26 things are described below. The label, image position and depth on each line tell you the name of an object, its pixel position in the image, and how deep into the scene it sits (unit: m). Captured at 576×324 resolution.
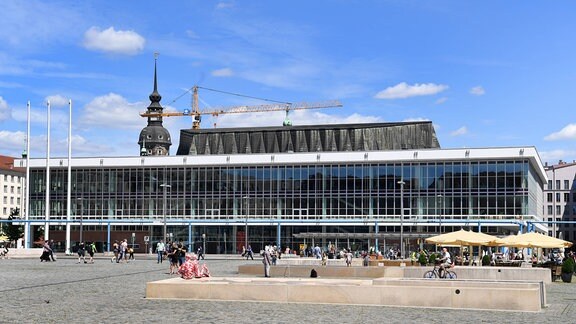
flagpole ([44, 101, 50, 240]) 79.40
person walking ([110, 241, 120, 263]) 55.65
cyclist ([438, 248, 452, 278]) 32.00
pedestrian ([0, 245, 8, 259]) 65.81
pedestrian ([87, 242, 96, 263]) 53.67
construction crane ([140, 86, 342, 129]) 164.73
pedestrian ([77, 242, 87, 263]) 54.08
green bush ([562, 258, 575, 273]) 36.34
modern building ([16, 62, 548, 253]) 89.19
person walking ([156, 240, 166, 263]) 54.69
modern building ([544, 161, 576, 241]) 149.25
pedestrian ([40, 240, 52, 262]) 53.93
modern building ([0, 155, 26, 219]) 155.62
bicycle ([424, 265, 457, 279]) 32.03
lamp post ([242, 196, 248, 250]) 88.34
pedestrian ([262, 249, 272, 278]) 36.91
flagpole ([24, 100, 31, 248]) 87.63
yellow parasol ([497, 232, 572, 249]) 41.59
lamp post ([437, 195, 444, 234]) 90.25
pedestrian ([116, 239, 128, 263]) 56.57
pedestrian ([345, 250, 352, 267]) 48.91
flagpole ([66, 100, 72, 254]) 80.16
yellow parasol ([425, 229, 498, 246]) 42.84
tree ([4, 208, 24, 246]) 123.50
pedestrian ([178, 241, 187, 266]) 38.27
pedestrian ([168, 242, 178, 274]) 38.81
